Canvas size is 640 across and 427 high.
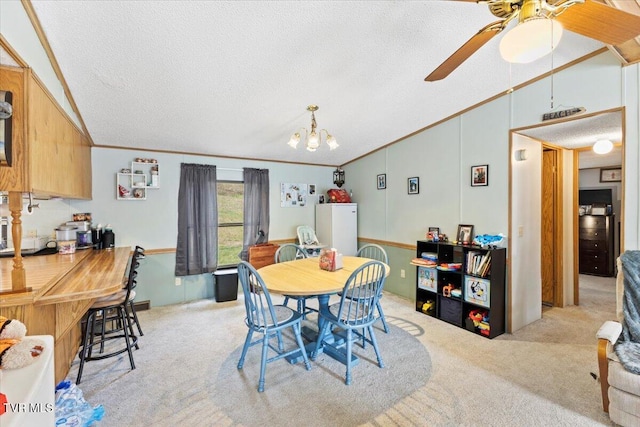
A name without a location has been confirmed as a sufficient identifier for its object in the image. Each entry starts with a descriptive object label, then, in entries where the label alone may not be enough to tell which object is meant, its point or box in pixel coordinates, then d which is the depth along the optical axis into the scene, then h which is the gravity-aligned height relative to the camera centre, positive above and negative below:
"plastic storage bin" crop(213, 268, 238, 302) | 4.16 -1.03
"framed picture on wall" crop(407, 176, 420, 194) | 4.14 +0.41
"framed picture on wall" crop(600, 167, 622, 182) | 5.52 +0.75
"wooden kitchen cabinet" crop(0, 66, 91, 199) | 1.55 +0.47
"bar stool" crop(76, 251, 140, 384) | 2.38 -0.91
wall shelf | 3.83 +0.46
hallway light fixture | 2.94 +0.68
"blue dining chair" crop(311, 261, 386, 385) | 2.29 -0.83
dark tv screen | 5.61 +0.33
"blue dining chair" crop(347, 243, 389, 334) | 4.39 -0.63
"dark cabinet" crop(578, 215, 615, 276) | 5.40 -0.60
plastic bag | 1.70 -1.19
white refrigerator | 4.93 -0.21
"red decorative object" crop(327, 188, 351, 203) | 5.16 +0.32
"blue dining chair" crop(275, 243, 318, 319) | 4.14 -0.66
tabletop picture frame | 3.44 -0.24
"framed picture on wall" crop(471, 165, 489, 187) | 3.34 +0.44
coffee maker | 3.59 -0.31
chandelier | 2.73 +0.73
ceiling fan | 1.37 +1.03
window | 4.59 -0.11
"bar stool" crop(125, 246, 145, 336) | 2.74 -0.79
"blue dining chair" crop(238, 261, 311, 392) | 2.18 -0.86
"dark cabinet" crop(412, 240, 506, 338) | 3.08 -0.84
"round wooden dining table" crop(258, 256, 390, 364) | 2.26 -0.57
